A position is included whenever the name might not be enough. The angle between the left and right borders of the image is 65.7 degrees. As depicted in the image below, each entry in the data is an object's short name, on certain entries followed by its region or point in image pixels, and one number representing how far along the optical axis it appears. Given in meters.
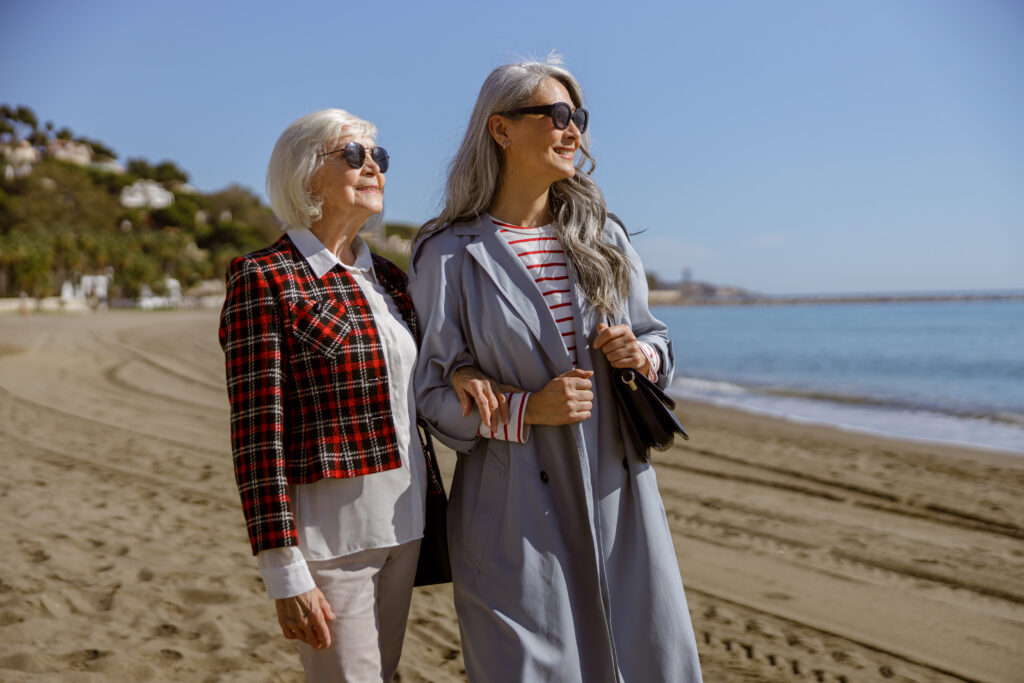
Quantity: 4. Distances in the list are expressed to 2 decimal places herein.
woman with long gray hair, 1.93
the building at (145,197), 96.00
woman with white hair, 1.83
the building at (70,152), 103.86
